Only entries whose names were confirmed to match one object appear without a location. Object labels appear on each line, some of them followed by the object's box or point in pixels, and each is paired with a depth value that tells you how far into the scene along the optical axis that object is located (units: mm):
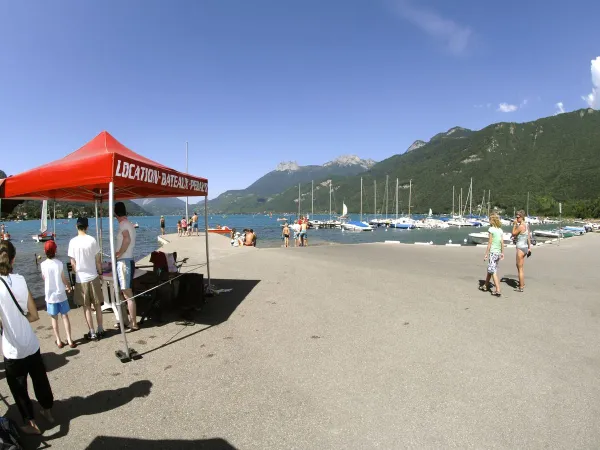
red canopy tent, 4910
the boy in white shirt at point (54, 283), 4816
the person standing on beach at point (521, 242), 8477
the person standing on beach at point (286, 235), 22359
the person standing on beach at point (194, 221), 28994
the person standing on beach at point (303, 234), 22234
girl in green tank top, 8266
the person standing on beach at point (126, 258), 5590
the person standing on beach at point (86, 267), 5301
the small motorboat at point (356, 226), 69938
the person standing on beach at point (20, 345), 3113
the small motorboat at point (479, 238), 34031
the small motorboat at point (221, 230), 34906
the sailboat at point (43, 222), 25925
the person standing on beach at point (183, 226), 29695
